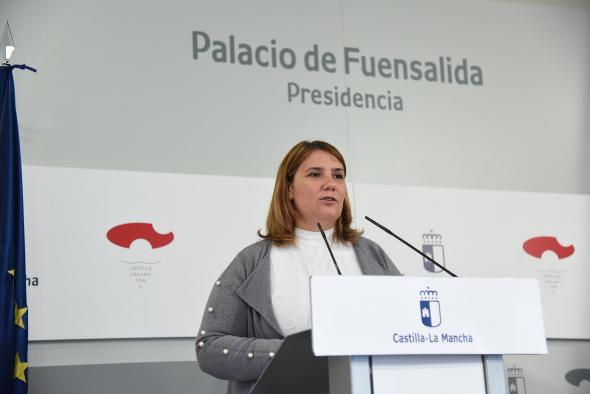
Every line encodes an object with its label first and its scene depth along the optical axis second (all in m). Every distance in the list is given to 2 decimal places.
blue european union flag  3.28
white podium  1.50
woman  2.20
